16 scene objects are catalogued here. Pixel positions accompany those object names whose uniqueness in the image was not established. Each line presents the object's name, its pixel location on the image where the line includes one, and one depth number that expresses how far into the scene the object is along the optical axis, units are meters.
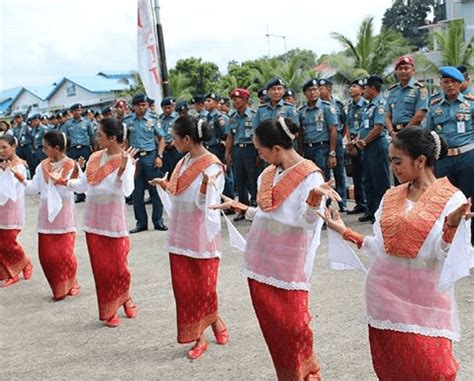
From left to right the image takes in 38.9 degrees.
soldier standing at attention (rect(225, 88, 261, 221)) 8.94
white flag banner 12.05
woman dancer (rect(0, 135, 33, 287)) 6.42
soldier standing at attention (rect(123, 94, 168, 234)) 9.21
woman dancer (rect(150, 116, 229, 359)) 4.32
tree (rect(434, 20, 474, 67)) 21.34
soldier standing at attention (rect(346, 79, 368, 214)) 8.58
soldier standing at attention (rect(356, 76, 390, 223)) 7.66
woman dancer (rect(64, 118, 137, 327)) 5.11
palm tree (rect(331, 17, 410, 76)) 25.56
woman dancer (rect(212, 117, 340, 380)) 3.45
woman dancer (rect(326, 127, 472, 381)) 2.64
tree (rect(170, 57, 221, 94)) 35.06
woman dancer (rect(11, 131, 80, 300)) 5.83
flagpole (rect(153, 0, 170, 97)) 12.30
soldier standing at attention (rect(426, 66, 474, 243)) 6.02
